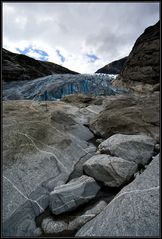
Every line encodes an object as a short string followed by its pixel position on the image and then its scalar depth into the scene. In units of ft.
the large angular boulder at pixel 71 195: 9.21
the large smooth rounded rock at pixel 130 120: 16.44
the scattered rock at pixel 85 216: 8.49
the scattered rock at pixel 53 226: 8.43
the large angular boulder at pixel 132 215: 7.05
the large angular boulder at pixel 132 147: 12.65
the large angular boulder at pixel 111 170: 10.84
